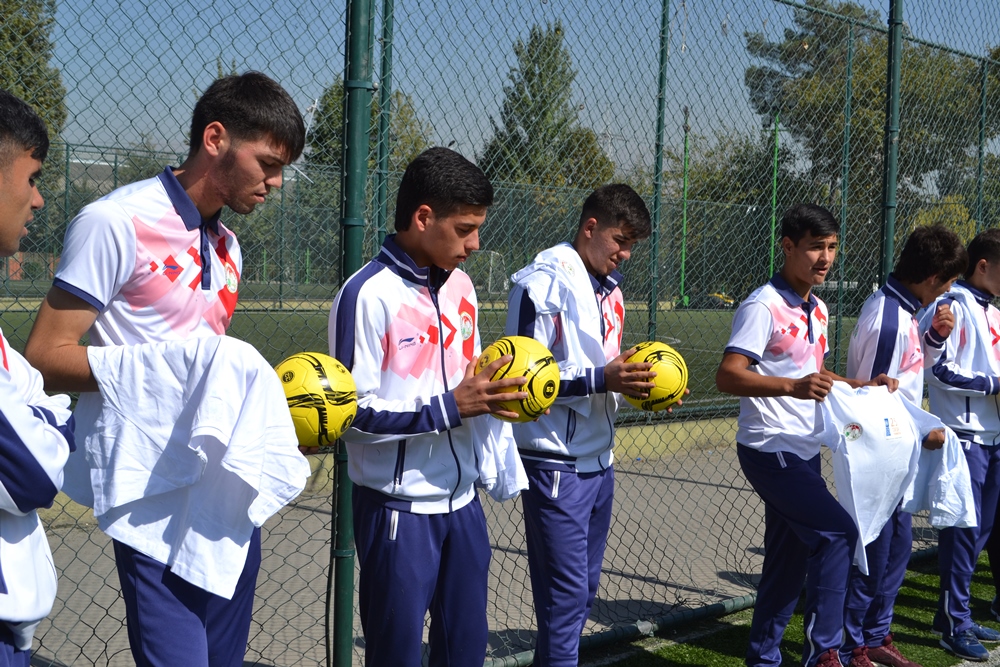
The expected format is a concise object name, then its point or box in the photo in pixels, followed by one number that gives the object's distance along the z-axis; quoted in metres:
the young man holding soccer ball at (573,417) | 3.47
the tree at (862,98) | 6.05
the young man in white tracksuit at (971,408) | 4.73
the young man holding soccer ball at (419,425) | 2.69
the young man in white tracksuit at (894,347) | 4.29
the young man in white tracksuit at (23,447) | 1.72
